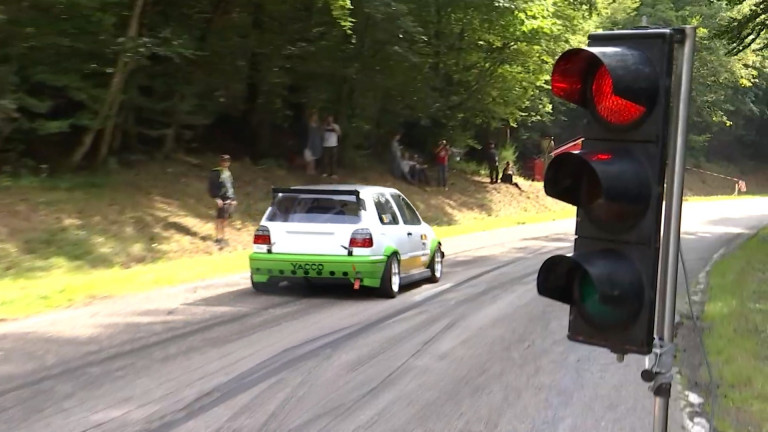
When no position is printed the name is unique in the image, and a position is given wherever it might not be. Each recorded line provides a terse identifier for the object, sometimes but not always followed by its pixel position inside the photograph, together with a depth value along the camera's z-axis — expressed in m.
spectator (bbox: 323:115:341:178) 24.19
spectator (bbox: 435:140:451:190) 30.78
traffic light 3.39
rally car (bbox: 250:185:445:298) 11.15
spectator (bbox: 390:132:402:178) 29.05
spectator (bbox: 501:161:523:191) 35.91
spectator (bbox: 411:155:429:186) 29.69
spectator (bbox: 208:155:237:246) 17.19
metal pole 3.37
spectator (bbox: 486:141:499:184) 34.84
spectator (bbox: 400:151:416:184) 29.19
